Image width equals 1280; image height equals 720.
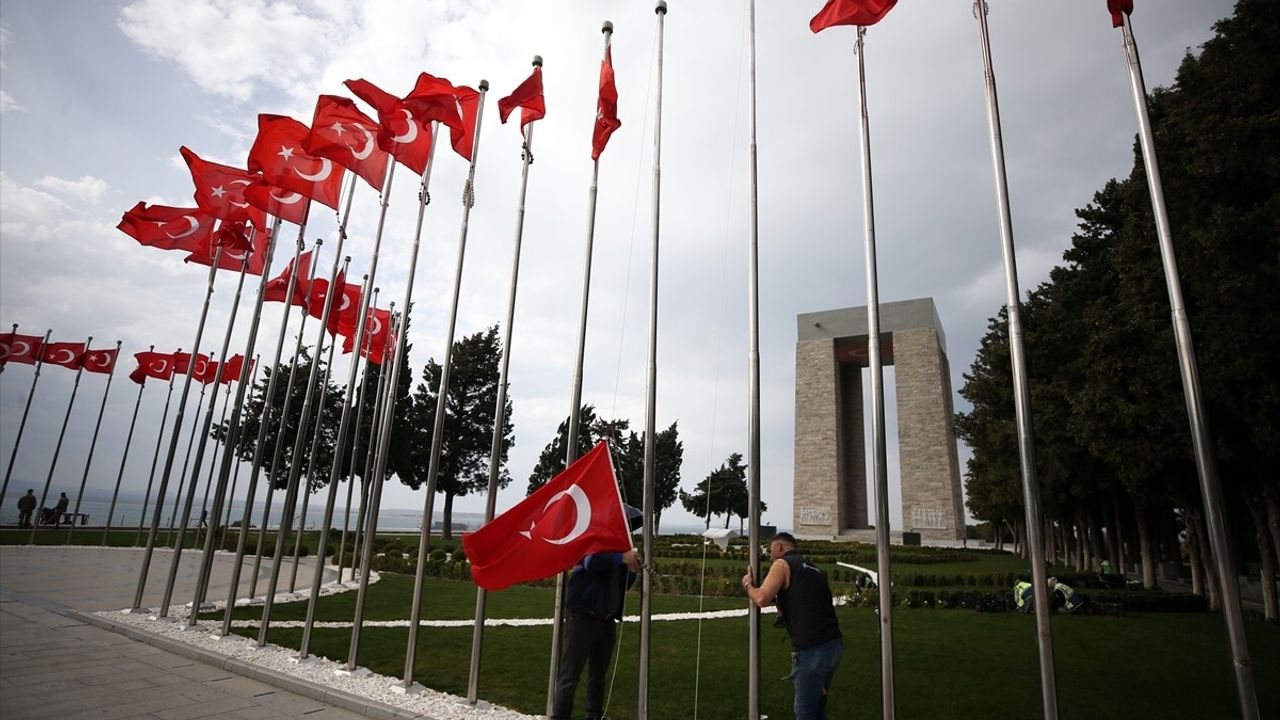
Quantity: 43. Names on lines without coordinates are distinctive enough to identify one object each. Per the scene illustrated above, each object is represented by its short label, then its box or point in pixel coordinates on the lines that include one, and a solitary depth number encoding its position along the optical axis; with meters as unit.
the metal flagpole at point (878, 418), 5.29
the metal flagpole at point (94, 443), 23.38
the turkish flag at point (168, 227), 11.44
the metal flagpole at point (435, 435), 7.41
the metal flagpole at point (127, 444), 23.94
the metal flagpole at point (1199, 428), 4.13
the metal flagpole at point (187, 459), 22.22
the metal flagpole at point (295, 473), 9.05
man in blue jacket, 5.75
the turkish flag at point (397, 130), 8.87
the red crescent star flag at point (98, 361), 21.41
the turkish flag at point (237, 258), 12.19
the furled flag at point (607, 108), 8.38
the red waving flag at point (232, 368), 20.30
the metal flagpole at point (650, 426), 6.16
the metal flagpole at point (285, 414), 10.14
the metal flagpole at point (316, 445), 10.90
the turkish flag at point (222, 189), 11.31
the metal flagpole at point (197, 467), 10.42
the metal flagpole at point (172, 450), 11.05
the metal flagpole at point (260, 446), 9.62
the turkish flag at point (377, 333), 13.69
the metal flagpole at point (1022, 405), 4.61
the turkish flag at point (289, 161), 10.02
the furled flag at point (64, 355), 21.12
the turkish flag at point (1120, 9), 5.48
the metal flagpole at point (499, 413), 6.98
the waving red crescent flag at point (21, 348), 20.77
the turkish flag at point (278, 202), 10.88
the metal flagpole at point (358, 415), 9.85
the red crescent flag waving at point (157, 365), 21.20
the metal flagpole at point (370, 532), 7.92
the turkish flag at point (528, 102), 8.70
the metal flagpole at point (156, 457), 23.56
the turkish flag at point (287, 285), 12.35
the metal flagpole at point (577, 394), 6.51
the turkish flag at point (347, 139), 9.50
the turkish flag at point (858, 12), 6.88
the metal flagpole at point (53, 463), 22.25
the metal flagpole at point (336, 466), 8.42
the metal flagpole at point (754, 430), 5.77
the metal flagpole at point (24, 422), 21.12
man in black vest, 4.83
